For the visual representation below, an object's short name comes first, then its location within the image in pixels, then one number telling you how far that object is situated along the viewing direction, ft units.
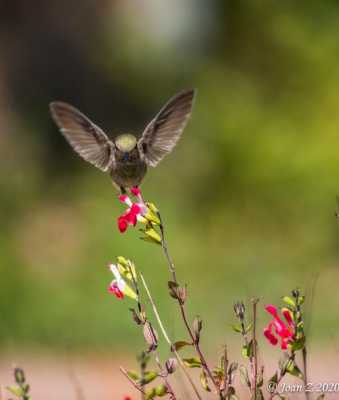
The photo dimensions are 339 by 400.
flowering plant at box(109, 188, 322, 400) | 17.93
